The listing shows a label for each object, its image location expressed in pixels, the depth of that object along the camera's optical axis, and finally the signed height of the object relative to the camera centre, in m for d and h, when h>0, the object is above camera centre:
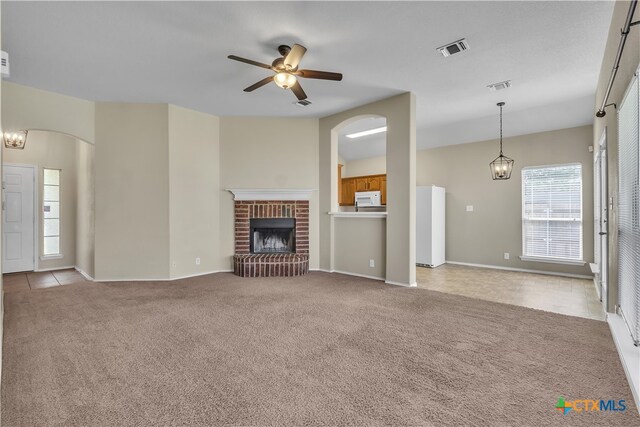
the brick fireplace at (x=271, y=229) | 5.66 -0.29
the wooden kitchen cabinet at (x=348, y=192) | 8.24 +0.61
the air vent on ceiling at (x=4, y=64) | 1.98 +1.00
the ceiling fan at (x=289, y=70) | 2.91 +1.45
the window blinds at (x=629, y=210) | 2.11 +0.03
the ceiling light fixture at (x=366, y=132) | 6.52 +1.80
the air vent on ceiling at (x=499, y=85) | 4.18 +1.79
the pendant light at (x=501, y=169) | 5.29 +0.78
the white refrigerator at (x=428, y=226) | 6.23 -0.25
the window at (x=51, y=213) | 6.14 +0.02
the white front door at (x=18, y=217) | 5.66 -0.05
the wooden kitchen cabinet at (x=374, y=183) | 7.65 +0.78
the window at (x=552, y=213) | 5.40 +0.02
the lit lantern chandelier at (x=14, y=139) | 4.23 +1.07
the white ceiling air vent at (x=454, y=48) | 3.18 +1.78
